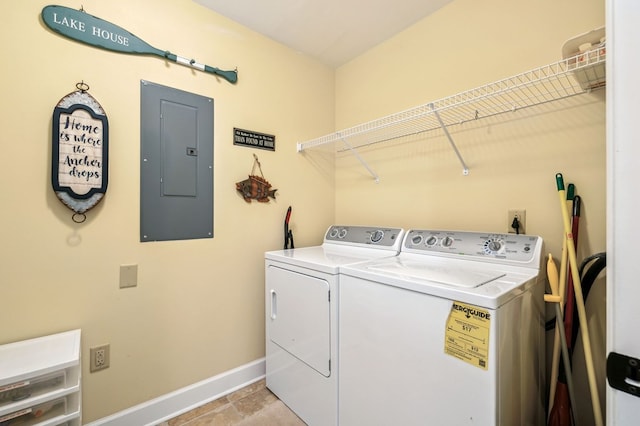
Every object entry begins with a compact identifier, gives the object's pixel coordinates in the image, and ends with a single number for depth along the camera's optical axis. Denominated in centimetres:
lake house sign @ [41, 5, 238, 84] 133
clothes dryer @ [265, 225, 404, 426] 144
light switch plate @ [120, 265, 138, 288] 152
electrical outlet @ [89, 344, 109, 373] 143
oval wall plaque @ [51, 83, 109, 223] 132
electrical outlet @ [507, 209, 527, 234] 147
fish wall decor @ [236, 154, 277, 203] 197
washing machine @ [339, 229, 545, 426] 93
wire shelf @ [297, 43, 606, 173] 112
